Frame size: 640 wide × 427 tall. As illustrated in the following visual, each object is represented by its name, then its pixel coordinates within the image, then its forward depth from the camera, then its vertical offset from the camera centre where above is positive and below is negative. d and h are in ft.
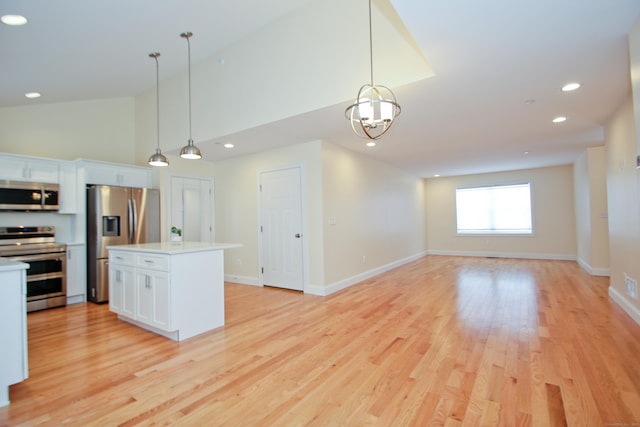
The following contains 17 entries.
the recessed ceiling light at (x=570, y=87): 9.86 +4.09
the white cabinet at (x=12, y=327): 6.54 -2.12
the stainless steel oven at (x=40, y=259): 12.96 -1.40
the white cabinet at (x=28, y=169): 13.06 +2.54
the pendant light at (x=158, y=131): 12.17 +5.17
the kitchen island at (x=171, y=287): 9.74 -2.10
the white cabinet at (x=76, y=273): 14.46 -2.20
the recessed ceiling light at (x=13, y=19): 8.51 +5.73
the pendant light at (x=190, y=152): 11.47 +2.61
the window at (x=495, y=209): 26.48 +0.62
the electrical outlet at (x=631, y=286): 10.86 -2.62
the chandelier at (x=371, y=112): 7.77 +2.72
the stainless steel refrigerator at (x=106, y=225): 14.78 +0.02
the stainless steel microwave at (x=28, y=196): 12.99 +1.34
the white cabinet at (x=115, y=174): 15.35 +2.67
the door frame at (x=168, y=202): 17.74 +1.25
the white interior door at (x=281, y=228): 16.34 -0.35
